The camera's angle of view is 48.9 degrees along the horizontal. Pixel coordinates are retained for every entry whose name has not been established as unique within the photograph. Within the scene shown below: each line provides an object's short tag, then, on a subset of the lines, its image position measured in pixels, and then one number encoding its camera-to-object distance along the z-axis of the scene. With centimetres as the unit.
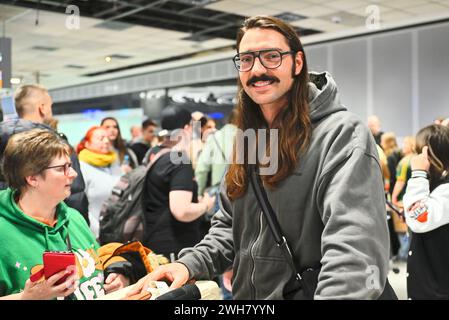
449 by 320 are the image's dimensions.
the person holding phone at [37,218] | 139
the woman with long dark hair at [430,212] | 201
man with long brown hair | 99
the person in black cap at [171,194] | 204
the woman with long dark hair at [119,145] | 311
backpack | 208
